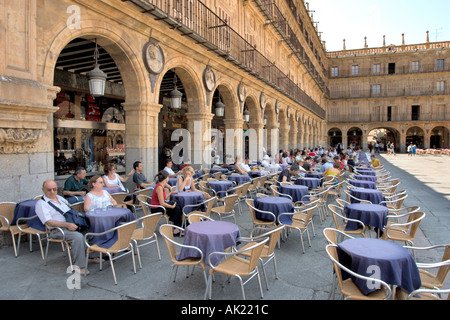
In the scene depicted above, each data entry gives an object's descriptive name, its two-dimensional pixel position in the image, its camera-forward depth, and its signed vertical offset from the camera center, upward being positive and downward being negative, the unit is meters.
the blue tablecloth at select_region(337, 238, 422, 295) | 2.75 -1.06
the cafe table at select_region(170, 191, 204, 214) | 5.57 -0.90
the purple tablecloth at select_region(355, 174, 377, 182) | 9.00 -0.85
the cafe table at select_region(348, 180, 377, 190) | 7.76 -0.91
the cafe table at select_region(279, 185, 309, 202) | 6.45 -0.90
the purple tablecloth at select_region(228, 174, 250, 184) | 8.50 -0.81
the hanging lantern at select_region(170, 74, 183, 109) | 8.75 +1.42
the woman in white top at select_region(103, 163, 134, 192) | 6.43 -0.59
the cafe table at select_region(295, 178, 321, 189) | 7.81 -0.84
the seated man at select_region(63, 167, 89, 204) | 5.85 -0.76
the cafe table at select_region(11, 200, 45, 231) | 4.44 -0.93
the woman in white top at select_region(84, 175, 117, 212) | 4.43 -0.70
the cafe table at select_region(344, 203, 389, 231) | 4.63 -1.01
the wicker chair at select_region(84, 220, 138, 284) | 3.67 -1.11
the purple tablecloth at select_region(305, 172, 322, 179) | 9.13 -0.78
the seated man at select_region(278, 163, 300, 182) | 7.50 -0.57
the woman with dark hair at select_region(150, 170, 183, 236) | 5.41 -0.97
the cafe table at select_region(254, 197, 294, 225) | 5.02 -0.96
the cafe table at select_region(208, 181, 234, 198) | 7.27 -0.88
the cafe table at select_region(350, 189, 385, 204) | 6.23 -0.94
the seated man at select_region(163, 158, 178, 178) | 7.71 -0.49
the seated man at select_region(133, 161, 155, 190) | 7.04 -0.65
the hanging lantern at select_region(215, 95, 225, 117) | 11.97 +1.57
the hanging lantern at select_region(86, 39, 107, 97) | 6.14 +1.35
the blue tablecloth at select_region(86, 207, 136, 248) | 3.89 -0.97
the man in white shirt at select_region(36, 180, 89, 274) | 3.87 -0.95
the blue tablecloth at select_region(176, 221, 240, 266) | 3.38 -1.01
